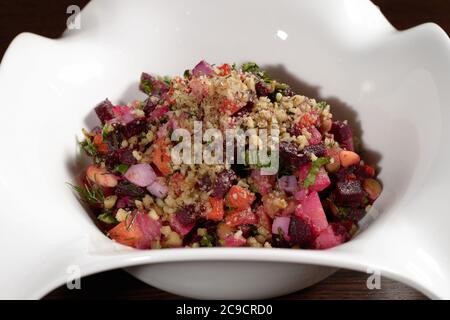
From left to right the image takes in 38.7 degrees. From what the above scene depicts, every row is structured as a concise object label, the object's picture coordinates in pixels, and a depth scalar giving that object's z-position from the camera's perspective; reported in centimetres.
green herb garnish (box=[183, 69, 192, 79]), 37
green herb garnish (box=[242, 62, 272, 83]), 36
